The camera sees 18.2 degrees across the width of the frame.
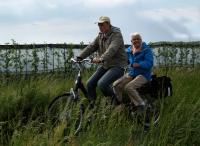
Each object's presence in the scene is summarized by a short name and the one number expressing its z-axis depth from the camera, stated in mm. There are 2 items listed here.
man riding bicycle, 10344
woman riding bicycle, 10594
